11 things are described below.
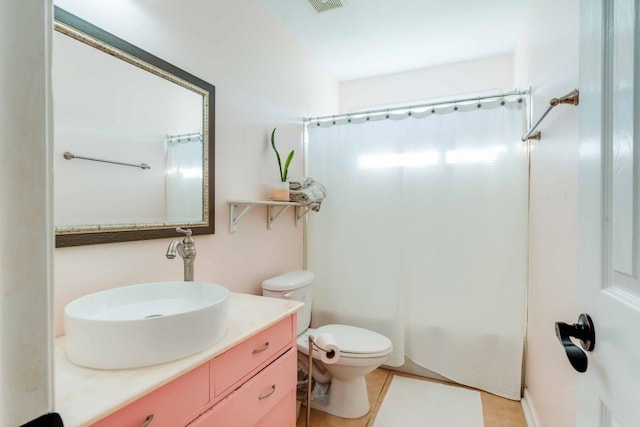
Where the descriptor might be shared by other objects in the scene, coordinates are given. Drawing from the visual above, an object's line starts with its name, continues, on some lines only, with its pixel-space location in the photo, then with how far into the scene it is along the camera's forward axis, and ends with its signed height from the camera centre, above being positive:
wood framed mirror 0.94 +0.26
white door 0.45 +0.01
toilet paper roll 1.50 -0.68
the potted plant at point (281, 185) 1.88 +0.17
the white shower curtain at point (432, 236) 1.90 -0.17
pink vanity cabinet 0.72 -0.52
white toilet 1.65 -0.78
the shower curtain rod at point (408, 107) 1.88 +0.73
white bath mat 1.70 -1.17
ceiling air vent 1.82 +1.26
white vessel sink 0.72 -0.31
